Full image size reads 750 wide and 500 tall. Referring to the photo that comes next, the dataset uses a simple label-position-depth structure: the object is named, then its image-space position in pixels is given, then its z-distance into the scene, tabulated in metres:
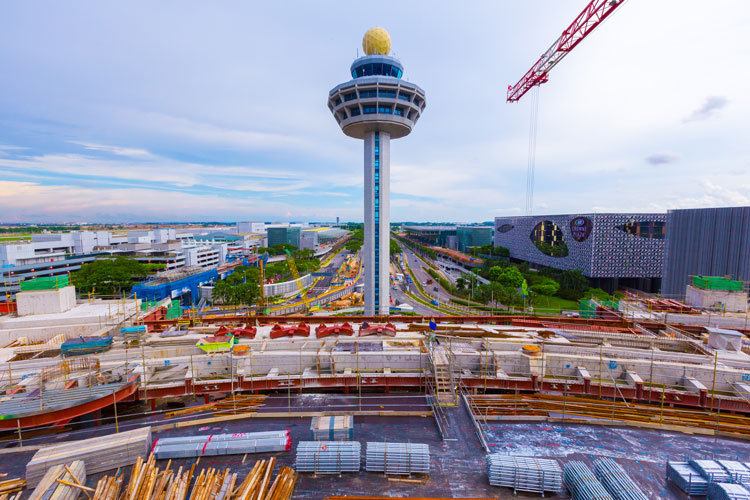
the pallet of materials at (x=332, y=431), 17.05
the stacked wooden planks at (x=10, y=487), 14.10
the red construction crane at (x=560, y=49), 48.78
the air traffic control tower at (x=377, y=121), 49.59
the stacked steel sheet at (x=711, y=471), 13.95
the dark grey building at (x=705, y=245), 55.06
